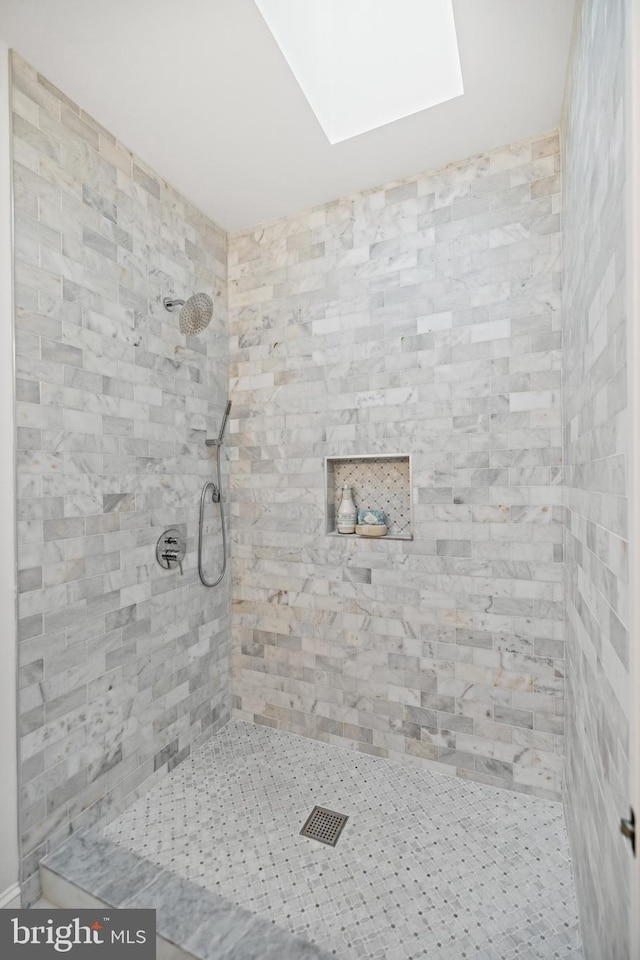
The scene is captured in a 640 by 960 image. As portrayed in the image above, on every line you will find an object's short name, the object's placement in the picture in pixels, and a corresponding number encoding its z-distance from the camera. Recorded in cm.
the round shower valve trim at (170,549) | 202
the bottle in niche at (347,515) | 225
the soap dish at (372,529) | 215
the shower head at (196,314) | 192
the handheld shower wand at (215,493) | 224
